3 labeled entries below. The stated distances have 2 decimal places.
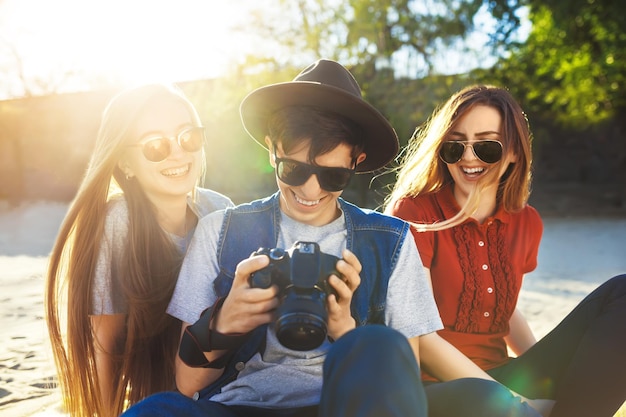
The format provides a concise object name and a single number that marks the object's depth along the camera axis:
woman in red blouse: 2.40
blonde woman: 2.38
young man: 1.60
